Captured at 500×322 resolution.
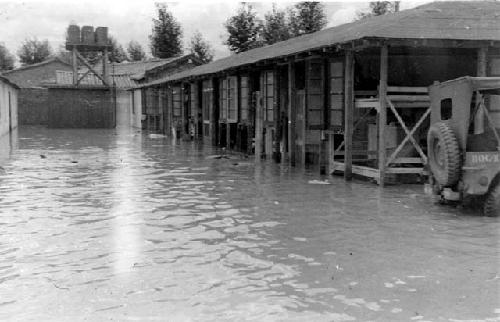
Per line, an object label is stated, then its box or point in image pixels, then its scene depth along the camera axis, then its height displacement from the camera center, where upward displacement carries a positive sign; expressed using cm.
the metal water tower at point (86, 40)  4738 +644
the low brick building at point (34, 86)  5575 +383
